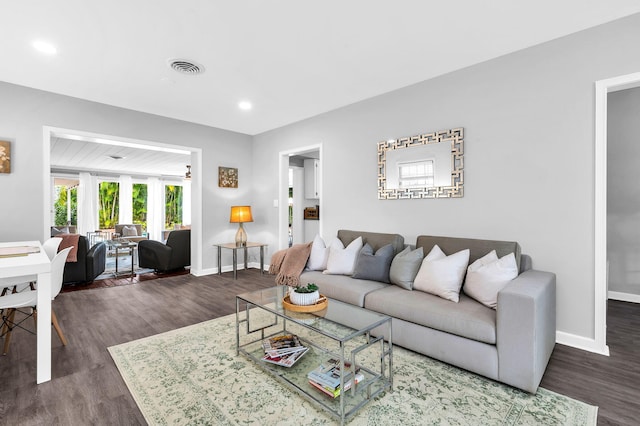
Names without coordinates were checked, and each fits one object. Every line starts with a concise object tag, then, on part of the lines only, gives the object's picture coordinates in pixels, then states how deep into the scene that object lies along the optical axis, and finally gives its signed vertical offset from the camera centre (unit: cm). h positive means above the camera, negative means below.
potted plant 218 -60
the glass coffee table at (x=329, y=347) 175 -105
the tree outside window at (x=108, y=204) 941 +22
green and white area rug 167 -113
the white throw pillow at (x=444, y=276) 246 -53
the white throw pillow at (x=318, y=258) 360 -55
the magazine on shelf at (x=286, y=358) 204 -100
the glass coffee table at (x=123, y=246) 535 -61
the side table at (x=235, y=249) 489 -64
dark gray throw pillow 302 -54
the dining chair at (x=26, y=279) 255 -57
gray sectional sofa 187 -77
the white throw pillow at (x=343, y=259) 334 -52
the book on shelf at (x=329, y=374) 177 -98
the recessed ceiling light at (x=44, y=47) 264 +145
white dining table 202 -65
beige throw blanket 359 -64
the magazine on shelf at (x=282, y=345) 215 -97
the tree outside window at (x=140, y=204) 991 +23
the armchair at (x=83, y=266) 446 -81
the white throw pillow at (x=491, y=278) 227 -51
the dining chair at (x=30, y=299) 223 -65
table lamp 523 -12
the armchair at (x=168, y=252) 538 -74
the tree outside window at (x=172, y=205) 1053 +21
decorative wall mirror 313 +50
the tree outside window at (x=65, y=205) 891 +18
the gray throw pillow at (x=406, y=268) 277 -52
